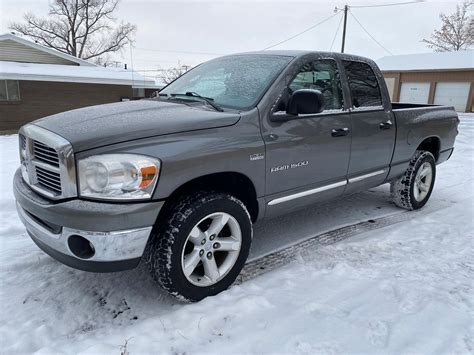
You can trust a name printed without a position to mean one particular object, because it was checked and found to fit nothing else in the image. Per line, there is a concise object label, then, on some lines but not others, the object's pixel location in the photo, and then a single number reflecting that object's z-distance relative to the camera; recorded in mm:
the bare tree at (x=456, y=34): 40969
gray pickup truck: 2375
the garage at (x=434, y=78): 26094
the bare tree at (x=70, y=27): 36375
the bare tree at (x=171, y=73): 48481
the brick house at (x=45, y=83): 15984
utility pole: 28844
